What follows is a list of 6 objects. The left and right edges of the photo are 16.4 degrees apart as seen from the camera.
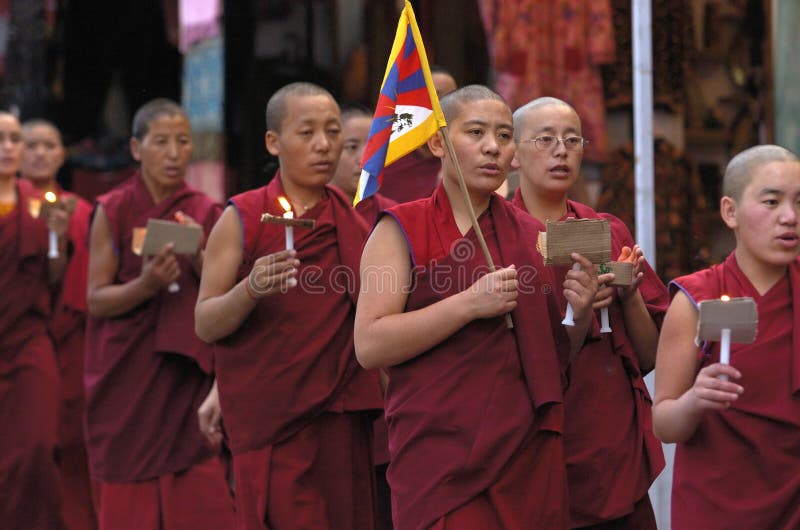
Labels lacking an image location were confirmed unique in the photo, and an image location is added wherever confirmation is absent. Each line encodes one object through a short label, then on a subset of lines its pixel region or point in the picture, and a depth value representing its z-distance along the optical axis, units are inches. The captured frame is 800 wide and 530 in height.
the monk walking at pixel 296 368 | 391.9
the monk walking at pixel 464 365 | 307.5
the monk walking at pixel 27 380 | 543.8
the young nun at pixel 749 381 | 302.1
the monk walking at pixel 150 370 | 480.7
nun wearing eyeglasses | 354.9
